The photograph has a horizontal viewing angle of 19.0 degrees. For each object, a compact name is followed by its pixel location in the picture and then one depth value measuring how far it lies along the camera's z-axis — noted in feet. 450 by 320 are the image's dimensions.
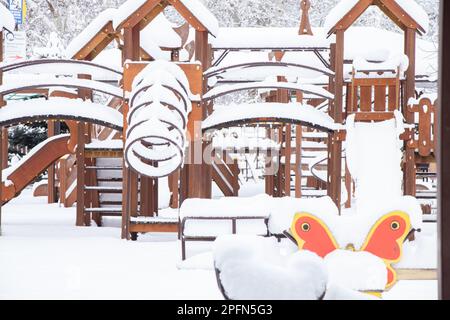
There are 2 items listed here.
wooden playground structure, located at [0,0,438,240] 56.20
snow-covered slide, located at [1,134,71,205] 69.07
